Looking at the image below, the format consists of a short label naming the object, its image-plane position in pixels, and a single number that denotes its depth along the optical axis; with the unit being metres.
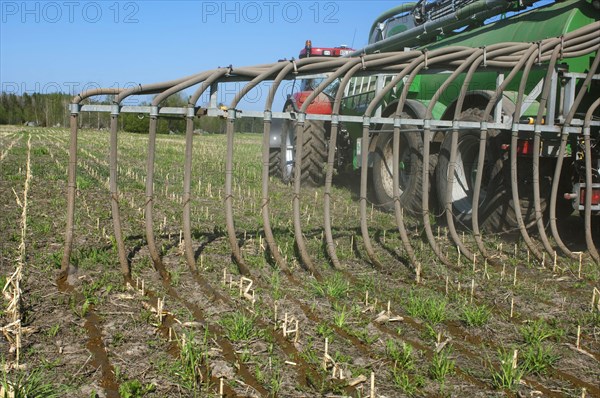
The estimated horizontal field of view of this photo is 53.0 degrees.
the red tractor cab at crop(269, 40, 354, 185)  8.45
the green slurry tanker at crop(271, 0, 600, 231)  4.93
